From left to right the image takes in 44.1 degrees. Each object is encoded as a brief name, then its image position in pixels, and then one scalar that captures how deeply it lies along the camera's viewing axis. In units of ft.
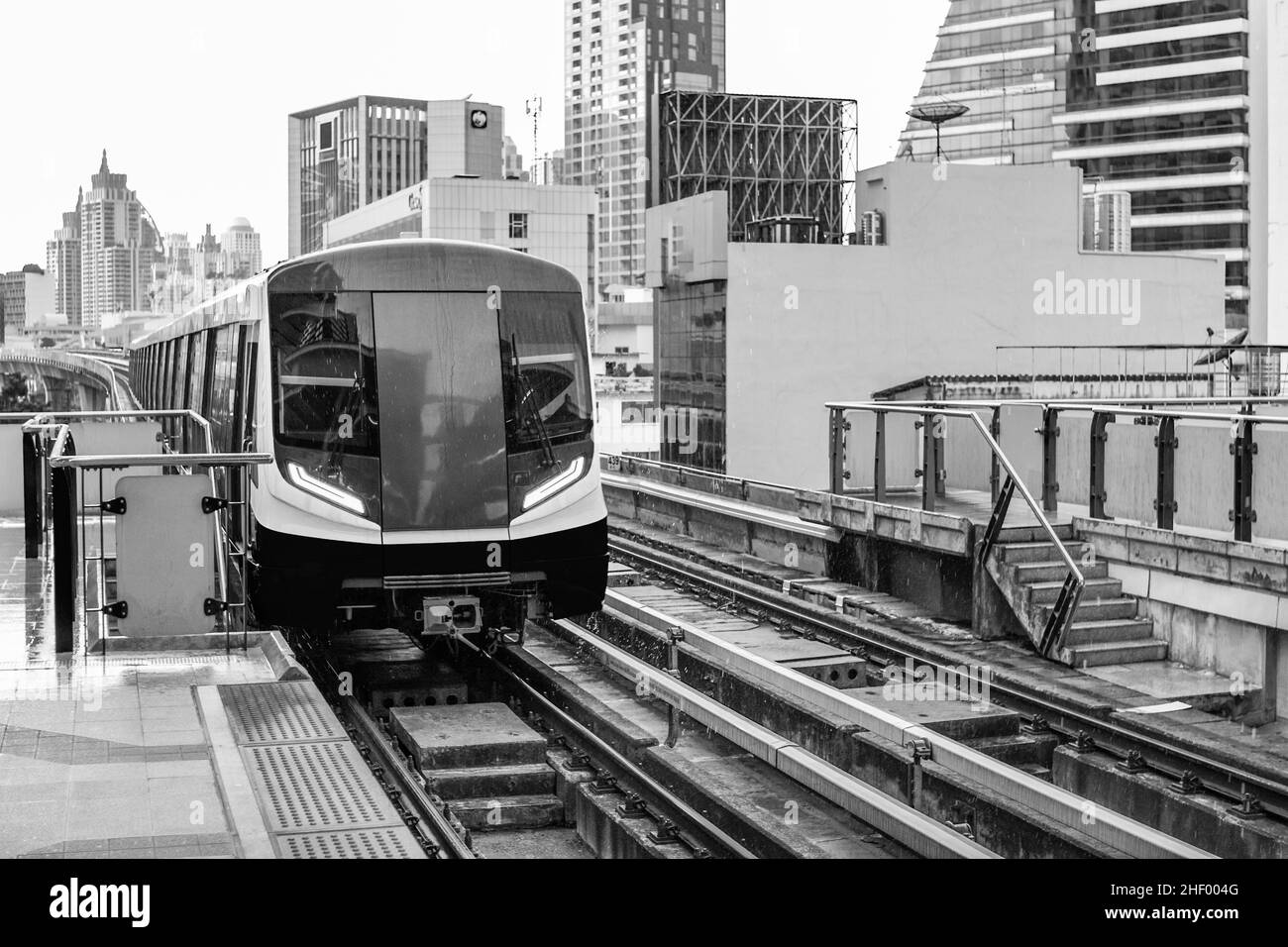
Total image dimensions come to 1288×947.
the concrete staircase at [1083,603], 41.45
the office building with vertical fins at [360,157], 623.36
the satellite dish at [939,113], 139.95
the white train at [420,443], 36.99
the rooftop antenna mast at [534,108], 426.51
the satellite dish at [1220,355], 115.75
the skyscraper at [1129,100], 320.29
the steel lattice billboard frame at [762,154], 202.90
